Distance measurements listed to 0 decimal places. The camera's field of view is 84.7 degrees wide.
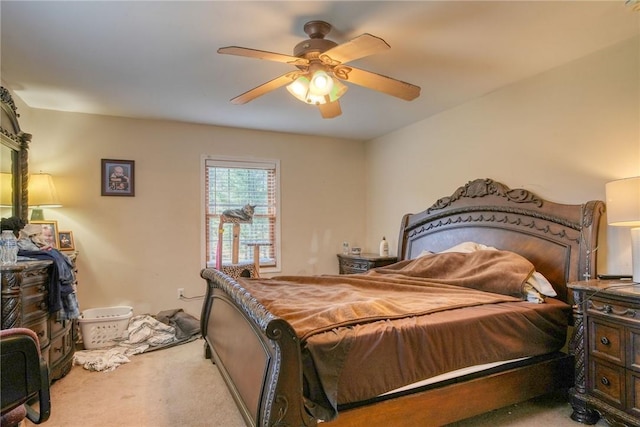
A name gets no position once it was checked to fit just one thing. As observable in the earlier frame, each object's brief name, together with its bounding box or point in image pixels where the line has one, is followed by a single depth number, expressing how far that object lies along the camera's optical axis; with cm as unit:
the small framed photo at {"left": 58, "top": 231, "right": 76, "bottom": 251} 369
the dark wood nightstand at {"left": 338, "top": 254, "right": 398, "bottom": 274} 432
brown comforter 160
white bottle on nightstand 469
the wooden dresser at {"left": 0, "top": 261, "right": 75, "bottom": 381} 218
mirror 285
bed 158
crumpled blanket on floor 312
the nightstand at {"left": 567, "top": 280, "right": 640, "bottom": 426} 193
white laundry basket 349
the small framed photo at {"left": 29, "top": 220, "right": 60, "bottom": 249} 351
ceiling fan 195
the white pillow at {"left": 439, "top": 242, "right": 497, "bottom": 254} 316
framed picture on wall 397
